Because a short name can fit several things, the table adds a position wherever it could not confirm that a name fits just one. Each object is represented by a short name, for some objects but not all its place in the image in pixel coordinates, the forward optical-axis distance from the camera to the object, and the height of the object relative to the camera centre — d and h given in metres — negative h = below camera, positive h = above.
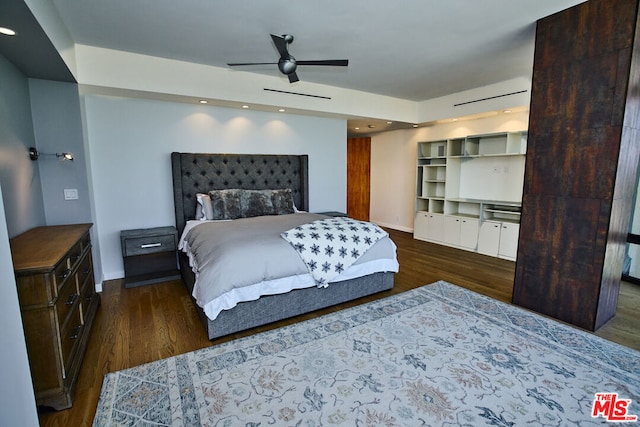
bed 2.46 -0.44
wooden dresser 1.59 -0.77
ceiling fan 2.64 +0.98
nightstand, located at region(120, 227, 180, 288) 3.39 -0.91
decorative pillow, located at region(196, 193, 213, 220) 3.83 -0.41
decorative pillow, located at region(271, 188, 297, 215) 4.18 -0.37
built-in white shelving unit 4.60 -0.29
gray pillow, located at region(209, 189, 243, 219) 3.82 -0.37
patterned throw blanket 2.66 -0.63
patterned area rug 1.62 -1.26
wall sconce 2.61 +0.19
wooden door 7.36 -0.06
